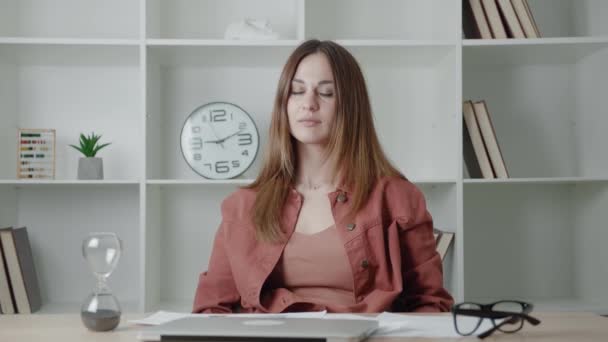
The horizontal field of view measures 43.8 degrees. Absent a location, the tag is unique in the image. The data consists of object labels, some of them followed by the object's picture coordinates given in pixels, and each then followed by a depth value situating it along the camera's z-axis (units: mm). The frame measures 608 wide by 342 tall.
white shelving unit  2863
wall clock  2727
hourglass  1170
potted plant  2631
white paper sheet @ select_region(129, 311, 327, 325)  1252
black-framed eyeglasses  1118
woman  1765
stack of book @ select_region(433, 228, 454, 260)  2578
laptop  1021
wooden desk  1129
